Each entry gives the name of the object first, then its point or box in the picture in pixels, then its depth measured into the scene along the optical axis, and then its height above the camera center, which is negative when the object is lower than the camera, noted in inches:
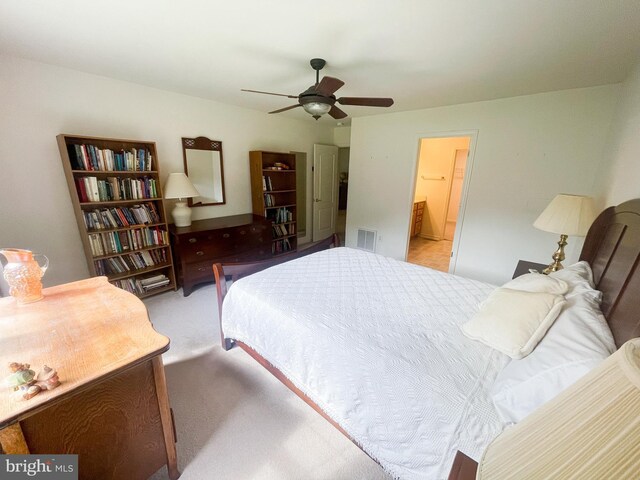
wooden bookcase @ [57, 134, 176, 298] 91.7 -15.7
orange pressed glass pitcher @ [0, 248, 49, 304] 47.8 -20.0
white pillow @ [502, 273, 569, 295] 48.5 -20.8
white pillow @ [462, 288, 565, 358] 42.7 -25.3
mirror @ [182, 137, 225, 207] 125.6 +0.8
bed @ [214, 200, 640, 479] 37.8 -32.0
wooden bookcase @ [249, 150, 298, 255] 148.5 -12.8
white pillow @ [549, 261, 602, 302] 47.5 -20.2
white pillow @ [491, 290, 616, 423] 31.5 -23.8
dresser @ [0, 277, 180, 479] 32.4 -29.7
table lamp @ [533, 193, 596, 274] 69.1 -10.2
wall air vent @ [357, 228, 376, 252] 169.9 -43.6
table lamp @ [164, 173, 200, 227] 111.3 -9.9
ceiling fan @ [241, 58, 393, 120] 71.2 +21.4
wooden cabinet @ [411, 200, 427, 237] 208.5 -34.9
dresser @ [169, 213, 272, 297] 113.0 -34.4
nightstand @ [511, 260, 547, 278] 85.3 -30.4
